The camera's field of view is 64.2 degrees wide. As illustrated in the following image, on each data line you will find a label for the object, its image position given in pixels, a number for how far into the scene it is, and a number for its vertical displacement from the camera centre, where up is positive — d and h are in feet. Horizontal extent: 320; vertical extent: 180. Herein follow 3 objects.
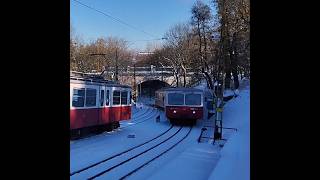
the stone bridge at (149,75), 124.99 +11.07
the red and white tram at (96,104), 36.20 -1.25
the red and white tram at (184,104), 55.84 -1.63
